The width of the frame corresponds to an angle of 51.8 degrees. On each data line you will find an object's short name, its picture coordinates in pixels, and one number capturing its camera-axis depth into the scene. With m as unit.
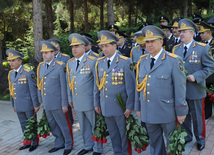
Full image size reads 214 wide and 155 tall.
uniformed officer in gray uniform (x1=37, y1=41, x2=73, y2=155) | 4.45
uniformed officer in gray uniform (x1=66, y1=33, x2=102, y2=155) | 4.18
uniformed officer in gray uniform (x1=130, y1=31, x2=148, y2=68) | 5.60
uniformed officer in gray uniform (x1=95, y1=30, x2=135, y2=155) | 3.70
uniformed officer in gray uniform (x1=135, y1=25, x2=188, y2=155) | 3.04
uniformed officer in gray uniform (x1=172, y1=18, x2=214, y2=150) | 3.81
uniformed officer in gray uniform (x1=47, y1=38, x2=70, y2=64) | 5.99
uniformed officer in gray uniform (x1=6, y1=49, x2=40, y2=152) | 4.76
